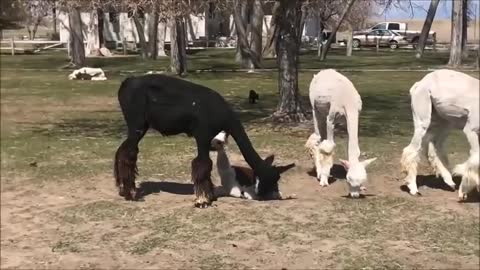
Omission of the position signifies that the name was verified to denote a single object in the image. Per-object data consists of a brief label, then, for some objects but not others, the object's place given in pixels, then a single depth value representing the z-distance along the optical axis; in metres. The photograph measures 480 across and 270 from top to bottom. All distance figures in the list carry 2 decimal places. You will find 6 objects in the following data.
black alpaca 6.19
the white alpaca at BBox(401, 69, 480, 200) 6.37
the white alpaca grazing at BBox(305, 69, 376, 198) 6.89
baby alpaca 6.67
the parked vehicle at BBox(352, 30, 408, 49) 54.77
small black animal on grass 15.91
